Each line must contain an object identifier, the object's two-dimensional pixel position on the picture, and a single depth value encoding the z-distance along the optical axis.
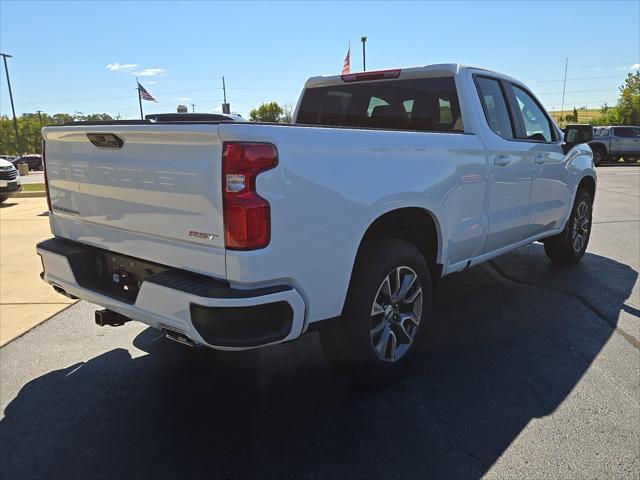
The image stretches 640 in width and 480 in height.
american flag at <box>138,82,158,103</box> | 19.91
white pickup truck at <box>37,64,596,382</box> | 2.22
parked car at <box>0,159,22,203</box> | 11.73
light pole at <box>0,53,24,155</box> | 50.88
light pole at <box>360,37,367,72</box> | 31.30
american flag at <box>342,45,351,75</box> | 13.25
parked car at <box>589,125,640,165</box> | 25.58
